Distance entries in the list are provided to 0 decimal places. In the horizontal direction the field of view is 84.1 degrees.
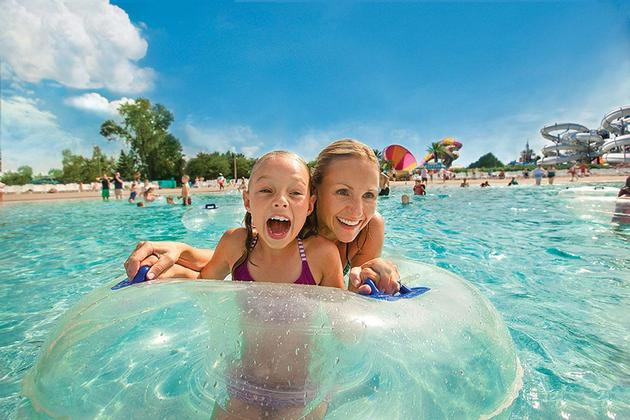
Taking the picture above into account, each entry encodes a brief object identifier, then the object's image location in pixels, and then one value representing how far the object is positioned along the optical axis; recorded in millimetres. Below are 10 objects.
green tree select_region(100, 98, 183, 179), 43812
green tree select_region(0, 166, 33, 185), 68419
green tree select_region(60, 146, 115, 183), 61062
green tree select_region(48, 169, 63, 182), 69906
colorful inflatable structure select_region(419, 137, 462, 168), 70312
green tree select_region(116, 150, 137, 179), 47888
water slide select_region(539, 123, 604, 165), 53719
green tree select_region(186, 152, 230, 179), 53531
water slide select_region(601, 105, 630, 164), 38781
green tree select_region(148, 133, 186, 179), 47219
